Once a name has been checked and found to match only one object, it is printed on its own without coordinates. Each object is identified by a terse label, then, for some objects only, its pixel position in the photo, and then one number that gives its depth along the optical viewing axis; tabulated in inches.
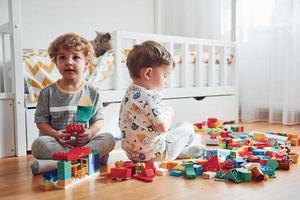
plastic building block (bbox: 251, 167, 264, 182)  42.9
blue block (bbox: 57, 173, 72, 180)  41.3
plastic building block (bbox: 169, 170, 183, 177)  45.9
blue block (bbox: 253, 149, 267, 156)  53.9
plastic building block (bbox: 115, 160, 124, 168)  47.8
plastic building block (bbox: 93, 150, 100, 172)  47.7
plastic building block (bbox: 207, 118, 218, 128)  85.1
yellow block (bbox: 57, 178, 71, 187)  41.3
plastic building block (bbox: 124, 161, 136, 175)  46.4
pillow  62.9
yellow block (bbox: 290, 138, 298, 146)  65.7
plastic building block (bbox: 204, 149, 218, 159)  52.4
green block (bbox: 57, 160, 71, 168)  40.8
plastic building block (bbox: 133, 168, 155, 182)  44.0
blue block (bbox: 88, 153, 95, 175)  46.1
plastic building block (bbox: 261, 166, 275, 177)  44.8
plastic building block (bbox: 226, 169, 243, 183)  42.6
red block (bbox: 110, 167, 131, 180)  44.4
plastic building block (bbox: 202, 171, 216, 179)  44.5
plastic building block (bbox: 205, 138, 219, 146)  66.4
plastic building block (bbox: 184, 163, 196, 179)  44.6
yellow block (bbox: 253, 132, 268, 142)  66.3
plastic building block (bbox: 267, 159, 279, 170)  47.7
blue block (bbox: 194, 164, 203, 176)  46.1
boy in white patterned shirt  48.6
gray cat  80.2
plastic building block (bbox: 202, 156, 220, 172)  47.1
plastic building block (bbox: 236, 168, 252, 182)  42.9
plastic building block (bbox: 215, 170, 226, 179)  44.1
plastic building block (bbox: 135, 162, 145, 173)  46.4
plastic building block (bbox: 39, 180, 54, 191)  41.1
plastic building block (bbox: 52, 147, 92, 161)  41.4
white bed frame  60.6
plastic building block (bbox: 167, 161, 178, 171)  48.9
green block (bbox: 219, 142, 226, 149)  62.7
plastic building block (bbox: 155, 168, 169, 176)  46.3
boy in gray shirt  51.5
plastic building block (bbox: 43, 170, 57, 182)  42.5
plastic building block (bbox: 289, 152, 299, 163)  52.0
